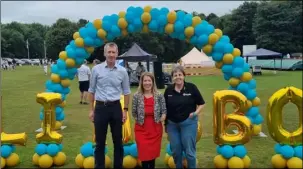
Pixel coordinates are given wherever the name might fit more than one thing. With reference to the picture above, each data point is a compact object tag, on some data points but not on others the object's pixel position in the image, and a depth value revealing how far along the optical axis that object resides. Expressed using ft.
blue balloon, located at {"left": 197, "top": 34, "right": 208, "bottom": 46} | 22.74
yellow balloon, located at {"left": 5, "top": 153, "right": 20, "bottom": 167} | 20.67
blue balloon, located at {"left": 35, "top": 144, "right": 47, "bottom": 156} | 20.81
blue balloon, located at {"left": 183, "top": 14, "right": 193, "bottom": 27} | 22.74
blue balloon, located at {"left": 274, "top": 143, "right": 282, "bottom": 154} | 20.04
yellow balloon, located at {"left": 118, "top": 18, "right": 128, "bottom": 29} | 22.99
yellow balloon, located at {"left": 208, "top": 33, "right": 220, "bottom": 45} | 23.03
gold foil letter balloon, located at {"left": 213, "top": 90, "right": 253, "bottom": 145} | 19.80
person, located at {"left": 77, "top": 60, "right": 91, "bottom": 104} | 43.65
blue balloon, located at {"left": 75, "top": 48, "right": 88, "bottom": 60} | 23.57
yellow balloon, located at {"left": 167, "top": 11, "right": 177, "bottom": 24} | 22.62
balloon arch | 22.67
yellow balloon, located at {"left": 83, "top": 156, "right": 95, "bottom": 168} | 20.18
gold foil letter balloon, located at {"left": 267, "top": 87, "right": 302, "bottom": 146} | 19.48
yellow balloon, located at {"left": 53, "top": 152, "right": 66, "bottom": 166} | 20.98
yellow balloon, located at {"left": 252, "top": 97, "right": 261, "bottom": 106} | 26.22
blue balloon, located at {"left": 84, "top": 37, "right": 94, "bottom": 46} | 23.41
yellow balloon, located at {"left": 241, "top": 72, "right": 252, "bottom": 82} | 25.02
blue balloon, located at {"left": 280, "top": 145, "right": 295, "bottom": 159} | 19.57
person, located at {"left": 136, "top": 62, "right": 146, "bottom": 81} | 70.88
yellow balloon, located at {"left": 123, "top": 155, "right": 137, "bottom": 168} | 20.24
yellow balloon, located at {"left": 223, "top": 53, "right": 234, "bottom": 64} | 23.88
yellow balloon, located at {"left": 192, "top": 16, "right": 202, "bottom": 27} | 22.84
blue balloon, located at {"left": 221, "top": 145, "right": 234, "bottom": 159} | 19.99
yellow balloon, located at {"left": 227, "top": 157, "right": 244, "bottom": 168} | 19.81
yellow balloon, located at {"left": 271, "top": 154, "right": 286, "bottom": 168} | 19.86
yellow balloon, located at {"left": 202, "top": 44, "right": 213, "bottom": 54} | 23.31
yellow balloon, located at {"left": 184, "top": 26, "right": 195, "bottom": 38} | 22.54
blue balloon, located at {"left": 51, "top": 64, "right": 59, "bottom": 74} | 24.21
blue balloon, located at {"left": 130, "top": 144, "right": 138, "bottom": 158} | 20.38
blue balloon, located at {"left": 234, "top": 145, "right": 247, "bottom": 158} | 20.03
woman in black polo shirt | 17.38
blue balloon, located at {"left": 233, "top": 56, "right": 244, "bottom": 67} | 24.34
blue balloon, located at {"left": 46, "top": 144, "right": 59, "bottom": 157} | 20.76
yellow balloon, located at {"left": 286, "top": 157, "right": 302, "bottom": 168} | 19.42
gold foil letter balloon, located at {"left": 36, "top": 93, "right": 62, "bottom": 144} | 20.80
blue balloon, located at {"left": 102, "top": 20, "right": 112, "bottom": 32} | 23.18
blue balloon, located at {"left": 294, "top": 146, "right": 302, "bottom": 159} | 19.63
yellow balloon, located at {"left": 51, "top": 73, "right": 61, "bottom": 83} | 24.25
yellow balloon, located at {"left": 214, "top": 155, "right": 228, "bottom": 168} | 20.25
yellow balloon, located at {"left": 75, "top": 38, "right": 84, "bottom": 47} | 23.50
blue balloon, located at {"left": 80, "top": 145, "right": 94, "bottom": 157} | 20.49
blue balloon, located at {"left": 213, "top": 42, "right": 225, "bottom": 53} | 23.28
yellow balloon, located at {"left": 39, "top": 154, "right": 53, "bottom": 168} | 20.53
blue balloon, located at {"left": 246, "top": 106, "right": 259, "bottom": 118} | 26.18
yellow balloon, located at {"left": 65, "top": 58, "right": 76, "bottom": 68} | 23.67
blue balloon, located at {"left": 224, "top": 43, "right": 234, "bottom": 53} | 23.62
